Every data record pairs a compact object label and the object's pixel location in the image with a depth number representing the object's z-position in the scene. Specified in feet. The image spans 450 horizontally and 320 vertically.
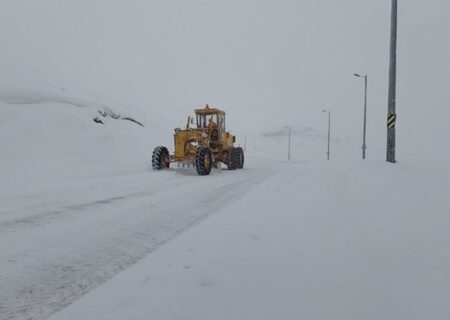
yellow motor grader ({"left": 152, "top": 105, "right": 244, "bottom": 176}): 64.71
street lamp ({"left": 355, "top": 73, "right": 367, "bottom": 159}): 132.46
